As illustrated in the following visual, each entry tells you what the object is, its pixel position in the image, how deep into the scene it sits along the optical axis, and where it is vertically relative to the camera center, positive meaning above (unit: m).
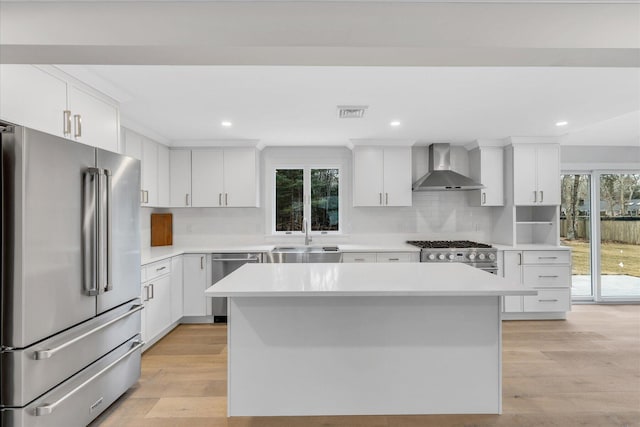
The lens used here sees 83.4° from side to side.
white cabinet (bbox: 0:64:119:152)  1.94 +0.71
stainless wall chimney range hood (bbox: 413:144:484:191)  4.49 +0.48
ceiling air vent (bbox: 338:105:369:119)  3.26 +0.97
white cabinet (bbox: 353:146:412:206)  4.76 +0.54
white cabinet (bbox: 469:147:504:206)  4.74 +0.50
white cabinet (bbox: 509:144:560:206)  4.58 +0.45
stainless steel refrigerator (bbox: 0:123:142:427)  1.75 -0.35
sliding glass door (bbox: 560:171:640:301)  5.31 -0.27
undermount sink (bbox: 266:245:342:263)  4.31 -0.49
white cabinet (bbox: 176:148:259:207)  4.70 +0.54
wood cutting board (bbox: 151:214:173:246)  4.69 -0.17
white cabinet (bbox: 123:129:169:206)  3.87 +0.61
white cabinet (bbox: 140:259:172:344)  3.40 -0.84
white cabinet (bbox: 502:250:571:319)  4.38 -0.80
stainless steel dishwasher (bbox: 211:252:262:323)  4.32 -0.58
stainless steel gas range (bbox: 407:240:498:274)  4.29 -0.49
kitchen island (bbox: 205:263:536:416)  2.29 -0.90
